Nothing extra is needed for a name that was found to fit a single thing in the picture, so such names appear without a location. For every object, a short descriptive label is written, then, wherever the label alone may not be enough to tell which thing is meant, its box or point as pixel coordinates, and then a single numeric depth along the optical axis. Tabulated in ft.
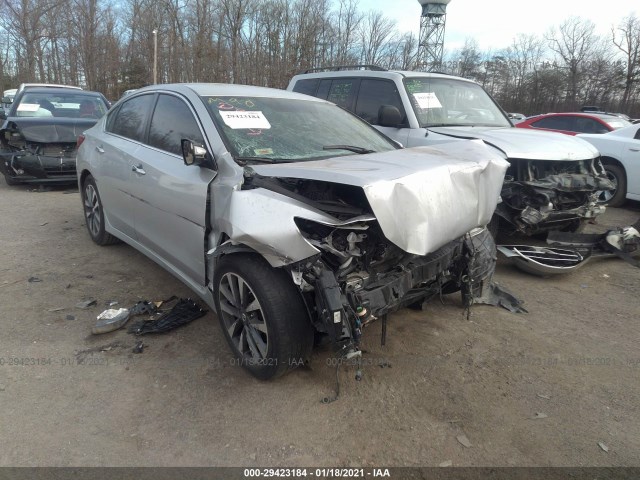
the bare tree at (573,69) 104.99
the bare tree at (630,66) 96.94
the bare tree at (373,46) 92.99
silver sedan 7.98
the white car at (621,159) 24.31
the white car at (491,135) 16.22
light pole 88.01
